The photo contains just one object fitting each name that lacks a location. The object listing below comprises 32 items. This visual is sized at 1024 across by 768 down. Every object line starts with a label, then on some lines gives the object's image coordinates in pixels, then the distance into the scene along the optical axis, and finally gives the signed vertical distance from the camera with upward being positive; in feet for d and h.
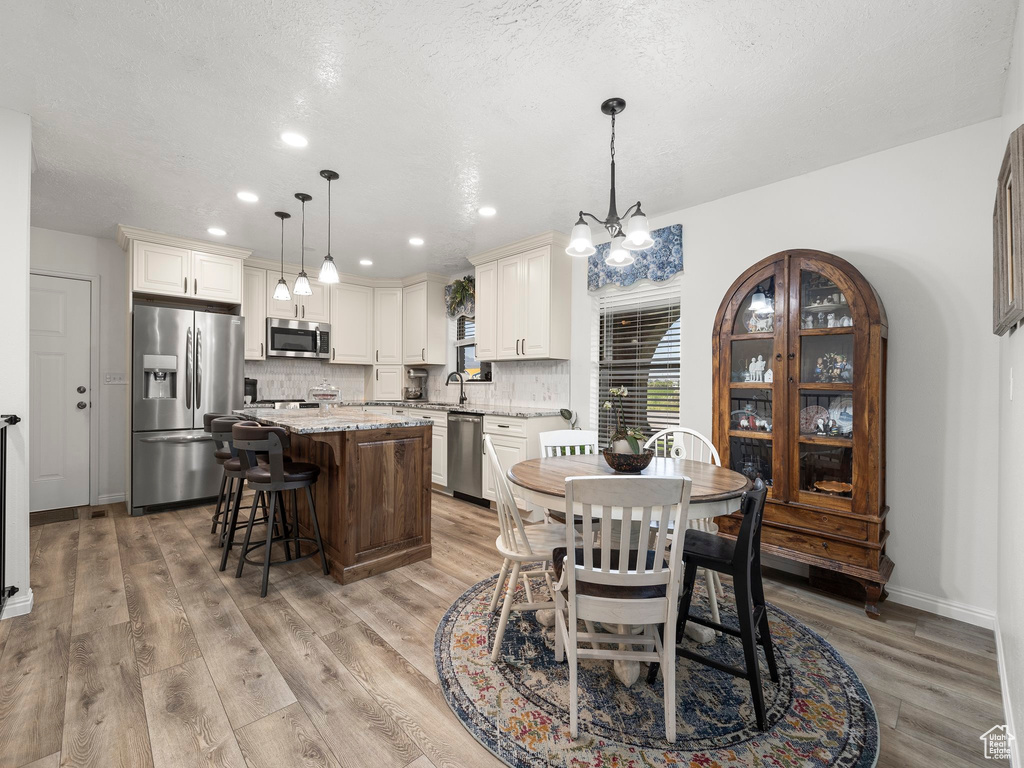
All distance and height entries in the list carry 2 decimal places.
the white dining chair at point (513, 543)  6.45 -2.40
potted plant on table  6.89 -1.07
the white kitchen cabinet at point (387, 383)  19.97 -0.06
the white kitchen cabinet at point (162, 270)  13.64 +3.36
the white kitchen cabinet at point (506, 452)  13.65 -2.11
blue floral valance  11.72 +3.20
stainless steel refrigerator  13.53 -0.45
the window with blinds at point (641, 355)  12.29 +0.80
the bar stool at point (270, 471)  8.68 -1.82
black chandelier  7.04 +2.35
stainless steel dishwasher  14.88 -2.40
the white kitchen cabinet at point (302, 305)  17.17 +2.94
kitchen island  9.18 -2.26
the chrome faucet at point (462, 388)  18.48 -0.24
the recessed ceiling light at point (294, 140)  8.37 +4.46
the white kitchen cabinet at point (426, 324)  19.04 +2.43
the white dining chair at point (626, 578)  4.75 -2.12
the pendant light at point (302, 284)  10.91 +2.32
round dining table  5.88 -1.42
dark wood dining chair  5.33 -2.40
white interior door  13.61 -0.41
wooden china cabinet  7.88 -0.43
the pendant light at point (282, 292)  11.52 +2.25
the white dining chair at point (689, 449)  8.39 -1.47
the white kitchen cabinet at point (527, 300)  13.84 +2.61
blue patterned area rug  4.91 -3.95
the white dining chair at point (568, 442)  9.83 -1.28
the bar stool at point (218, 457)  11.10 -1.87
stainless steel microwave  17.13 +1.62
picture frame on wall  4.36 +1.58
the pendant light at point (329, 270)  9.96 +2.41
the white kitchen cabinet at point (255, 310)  16.60 +2.57
